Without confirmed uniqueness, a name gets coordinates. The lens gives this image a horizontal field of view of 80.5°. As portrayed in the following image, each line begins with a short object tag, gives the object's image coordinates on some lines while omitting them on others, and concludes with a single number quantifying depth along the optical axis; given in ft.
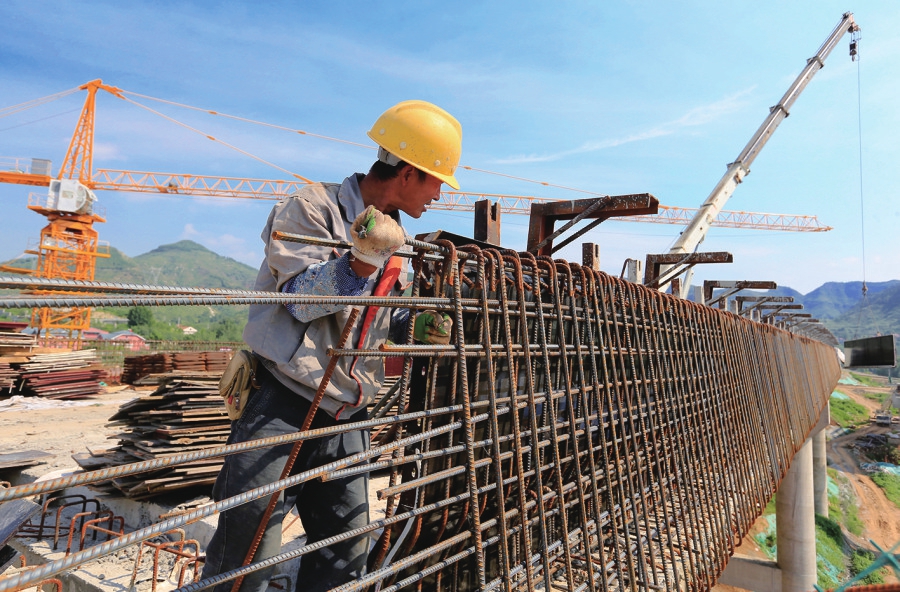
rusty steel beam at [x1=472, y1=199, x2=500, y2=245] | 11.74
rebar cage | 5.45
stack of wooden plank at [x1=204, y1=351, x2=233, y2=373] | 53.16
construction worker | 5.78
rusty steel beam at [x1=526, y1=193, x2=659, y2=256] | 14.57
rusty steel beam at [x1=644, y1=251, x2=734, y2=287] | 20.20
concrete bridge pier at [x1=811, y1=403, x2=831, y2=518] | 80.79
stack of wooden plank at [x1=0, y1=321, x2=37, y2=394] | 46.98
